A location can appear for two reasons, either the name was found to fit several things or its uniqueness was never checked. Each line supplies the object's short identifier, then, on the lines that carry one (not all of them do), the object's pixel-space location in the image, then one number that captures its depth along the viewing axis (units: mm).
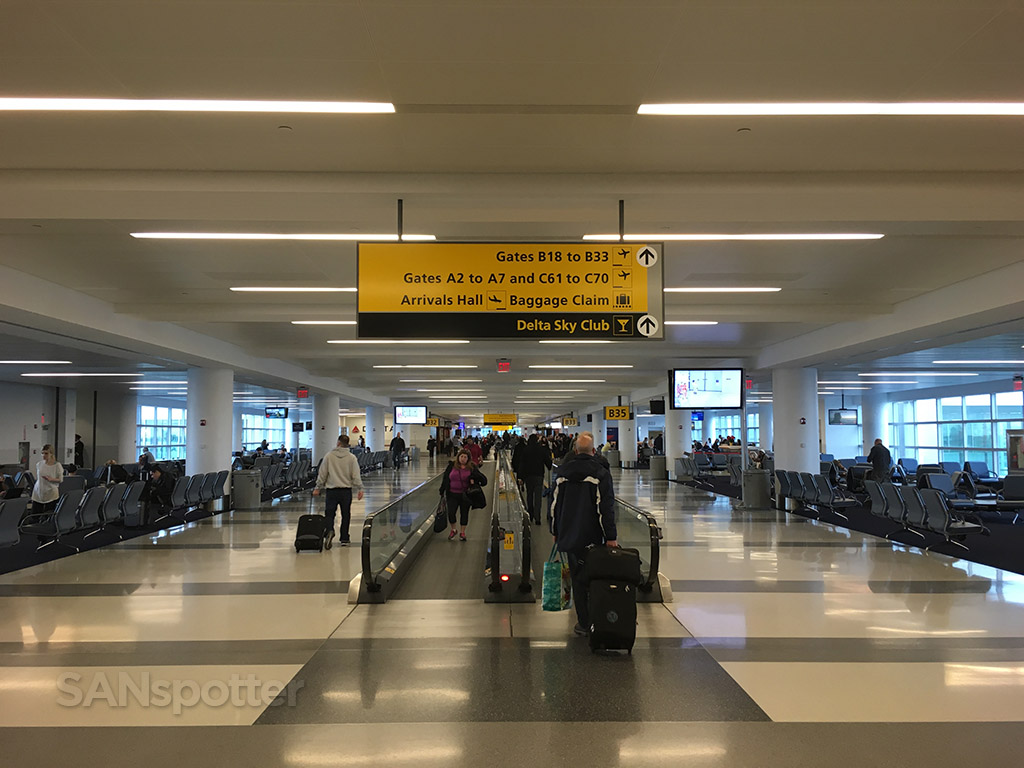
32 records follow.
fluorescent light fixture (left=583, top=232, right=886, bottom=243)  6504
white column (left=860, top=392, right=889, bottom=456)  36562
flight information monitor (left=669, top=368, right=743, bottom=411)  17562
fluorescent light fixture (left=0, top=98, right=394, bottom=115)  4531
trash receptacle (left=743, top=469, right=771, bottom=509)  18719
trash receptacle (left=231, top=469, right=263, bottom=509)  18797
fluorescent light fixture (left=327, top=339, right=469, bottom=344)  16719
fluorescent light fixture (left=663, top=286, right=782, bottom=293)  10594
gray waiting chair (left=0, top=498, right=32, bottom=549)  9719
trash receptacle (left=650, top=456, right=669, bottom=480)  30438
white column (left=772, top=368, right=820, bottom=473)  18531
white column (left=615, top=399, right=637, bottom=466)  38094
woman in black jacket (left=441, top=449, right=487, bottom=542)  12414
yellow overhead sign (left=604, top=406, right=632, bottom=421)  32562
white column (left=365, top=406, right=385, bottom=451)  42969
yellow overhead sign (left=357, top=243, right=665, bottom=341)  5664
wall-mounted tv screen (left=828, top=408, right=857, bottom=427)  37344
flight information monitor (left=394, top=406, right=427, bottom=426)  37625
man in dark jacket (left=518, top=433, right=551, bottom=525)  14305
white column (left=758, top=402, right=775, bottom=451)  38281
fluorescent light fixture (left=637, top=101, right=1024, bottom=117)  4582
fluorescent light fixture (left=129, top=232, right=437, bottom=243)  6648
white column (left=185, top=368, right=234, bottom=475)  17797
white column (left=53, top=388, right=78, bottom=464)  29281
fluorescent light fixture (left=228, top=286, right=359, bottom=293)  10508
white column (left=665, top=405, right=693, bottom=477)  29016
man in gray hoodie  11492
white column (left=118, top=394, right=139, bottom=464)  34562
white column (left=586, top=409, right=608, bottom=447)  47056
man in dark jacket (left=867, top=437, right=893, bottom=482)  20297
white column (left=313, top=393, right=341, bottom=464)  29805
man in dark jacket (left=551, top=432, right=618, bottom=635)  6535
